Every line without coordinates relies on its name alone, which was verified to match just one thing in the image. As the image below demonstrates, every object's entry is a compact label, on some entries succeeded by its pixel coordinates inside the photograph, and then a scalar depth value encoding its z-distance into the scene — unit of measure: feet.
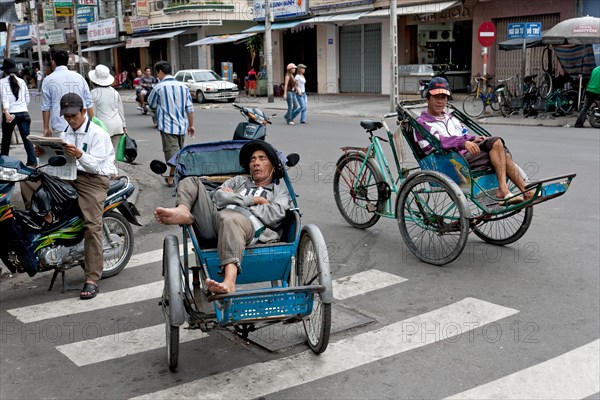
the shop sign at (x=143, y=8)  140.87
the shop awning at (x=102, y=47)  154.40
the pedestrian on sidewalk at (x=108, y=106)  33.96
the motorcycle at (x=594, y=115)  55.06
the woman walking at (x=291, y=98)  63.72
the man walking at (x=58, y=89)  29.19
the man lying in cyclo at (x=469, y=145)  20.42
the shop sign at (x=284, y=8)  106.86
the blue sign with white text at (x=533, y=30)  64.18
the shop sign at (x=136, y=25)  141.90
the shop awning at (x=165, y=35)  132.16
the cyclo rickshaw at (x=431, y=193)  20.11
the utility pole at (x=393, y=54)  70.64
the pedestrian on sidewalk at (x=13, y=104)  38.40
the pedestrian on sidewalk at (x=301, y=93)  63.62
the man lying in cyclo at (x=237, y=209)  13.99
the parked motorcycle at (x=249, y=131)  23.67
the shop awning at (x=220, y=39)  112.88
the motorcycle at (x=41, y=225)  18.01
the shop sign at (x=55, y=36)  176.14
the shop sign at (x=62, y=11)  140.26
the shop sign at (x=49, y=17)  165.89
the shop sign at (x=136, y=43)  140.05
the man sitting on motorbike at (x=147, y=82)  83.33
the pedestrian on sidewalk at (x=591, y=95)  53.57
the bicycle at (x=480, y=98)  68.80
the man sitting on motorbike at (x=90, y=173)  18.90
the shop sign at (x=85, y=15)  166.57
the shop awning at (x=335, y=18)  93.34
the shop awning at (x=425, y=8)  82.56
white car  97.19
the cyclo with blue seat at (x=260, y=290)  13.48
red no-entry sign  67.21
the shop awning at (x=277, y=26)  104.28
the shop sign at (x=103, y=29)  154.10
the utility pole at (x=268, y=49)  95.20
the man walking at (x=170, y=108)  33.53
